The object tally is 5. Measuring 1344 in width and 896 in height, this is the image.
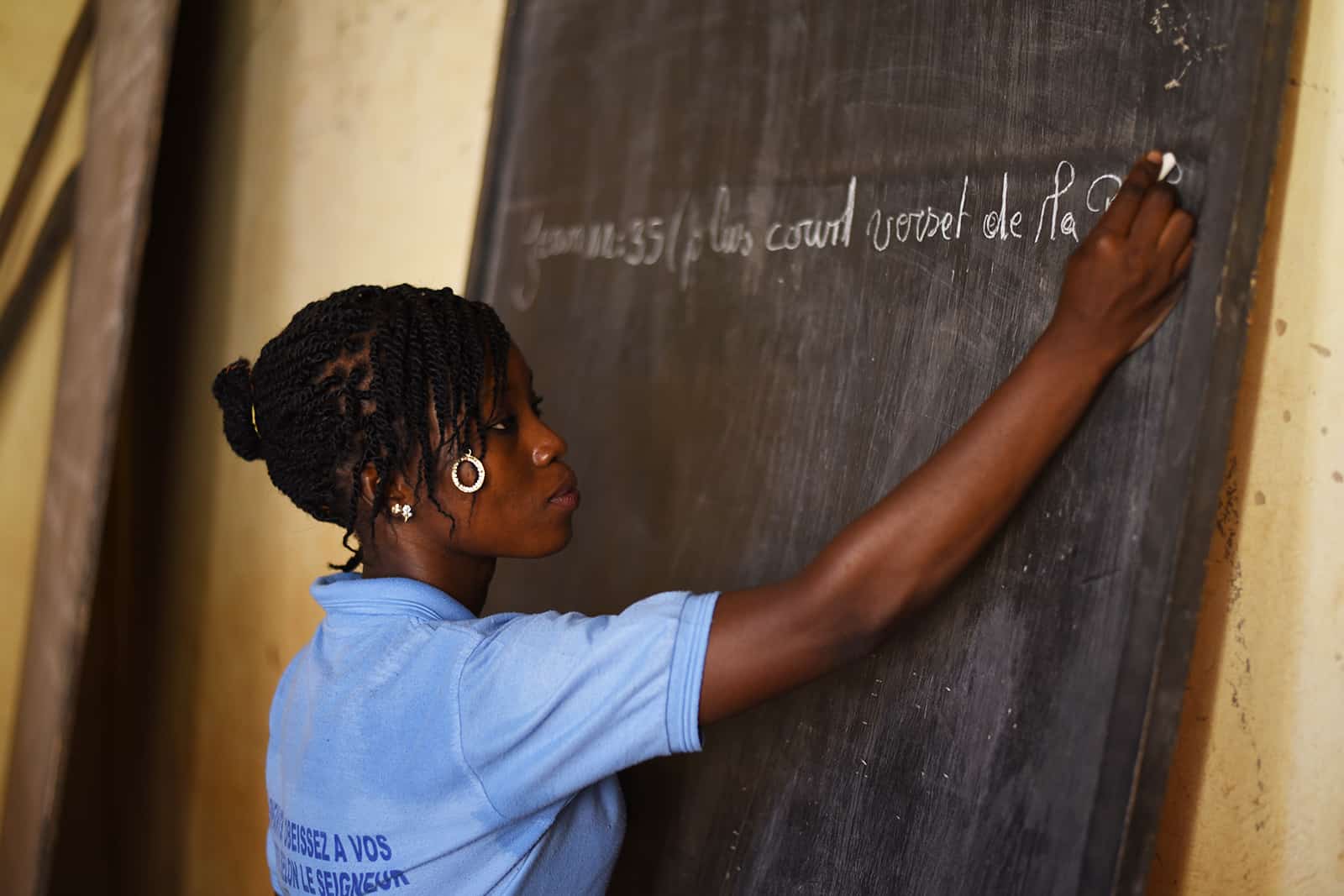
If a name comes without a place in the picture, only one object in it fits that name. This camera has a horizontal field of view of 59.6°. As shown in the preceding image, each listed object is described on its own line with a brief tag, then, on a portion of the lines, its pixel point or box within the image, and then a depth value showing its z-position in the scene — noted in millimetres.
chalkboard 850
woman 846
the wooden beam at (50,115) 2576
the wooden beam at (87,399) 2164
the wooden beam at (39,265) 2539
